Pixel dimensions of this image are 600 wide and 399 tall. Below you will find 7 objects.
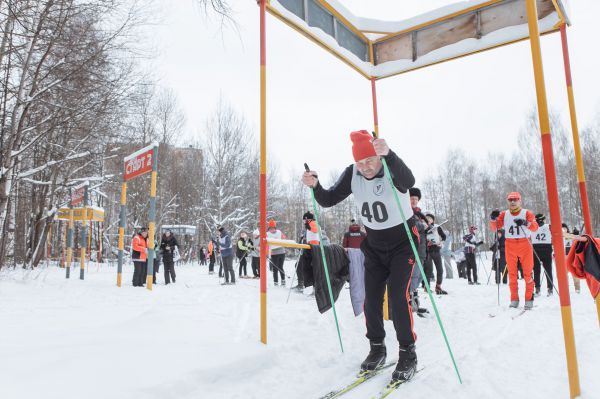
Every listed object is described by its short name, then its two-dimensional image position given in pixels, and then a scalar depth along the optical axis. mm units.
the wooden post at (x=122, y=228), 10094
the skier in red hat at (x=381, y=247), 3191
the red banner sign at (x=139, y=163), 9711
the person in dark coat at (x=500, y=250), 8997
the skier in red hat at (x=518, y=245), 6309
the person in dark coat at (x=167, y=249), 11750
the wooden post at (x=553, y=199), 2465
